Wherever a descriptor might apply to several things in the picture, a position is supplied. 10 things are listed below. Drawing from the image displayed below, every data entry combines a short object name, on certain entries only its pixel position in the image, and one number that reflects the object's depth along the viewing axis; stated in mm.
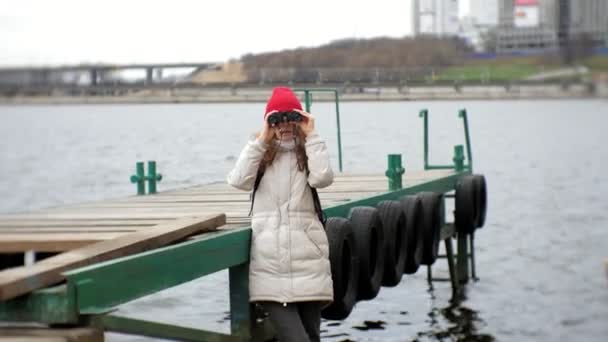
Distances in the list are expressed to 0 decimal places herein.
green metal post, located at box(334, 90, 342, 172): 13023
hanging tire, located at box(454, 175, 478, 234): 14305
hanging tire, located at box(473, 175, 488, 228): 14688
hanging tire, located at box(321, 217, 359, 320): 7664
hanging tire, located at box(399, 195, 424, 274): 10531
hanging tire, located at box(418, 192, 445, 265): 11133
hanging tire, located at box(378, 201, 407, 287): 9539
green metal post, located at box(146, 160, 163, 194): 10980
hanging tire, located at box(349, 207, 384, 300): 8578
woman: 5648
